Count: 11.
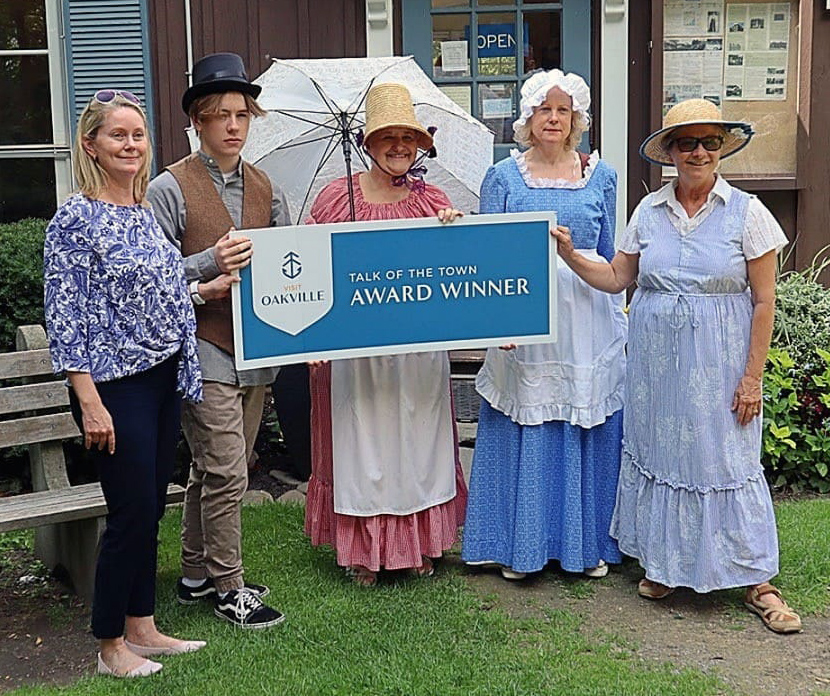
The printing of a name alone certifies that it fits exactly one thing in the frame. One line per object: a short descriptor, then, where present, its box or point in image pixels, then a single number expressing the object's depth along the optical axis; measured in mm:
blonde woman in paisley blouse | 3133
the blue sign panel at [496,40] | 6809
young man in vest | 3586
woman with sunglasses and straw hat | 3682
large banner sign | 3678
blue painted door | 6754
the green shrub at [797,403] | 5367
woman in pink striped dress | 3965
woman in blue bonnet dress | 4020
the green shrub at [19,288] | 5418
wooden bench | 3971
